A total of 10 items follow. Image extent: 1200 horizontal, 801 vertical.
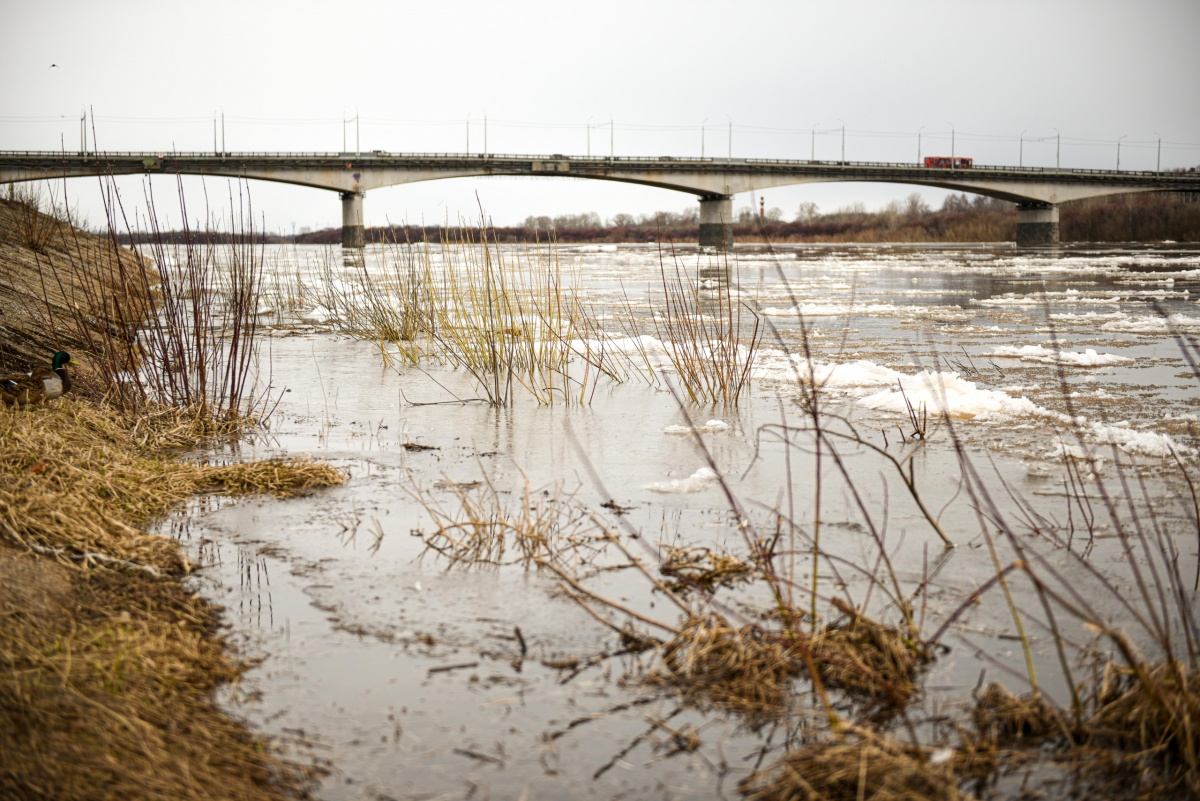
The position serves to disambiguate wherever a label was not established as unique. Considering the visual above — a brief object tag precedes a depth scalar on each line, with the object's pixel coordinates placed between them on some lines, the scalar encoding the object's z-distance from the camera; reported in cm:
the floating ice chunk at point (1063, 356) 1042
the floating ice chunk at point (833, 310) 1633
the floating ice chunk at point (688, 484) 600
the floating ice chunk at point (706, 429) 770
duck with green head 731
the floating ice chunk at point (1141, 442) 654
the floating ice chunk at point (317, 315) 1820
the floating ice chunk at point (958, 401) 793
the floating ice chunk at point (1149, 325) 1356
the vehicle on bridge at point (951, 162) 8100
